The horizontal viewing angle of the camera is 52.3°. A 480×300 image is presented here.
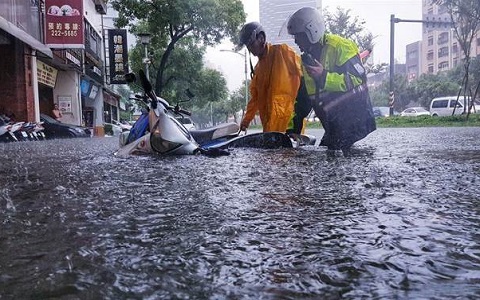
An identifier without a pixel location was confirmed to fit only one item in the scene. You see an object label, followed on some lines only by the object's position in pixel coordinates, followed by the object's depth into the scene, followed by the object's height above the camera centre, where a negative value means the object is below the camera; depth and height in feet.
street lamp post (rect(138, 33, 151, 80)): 60.59 +9.29
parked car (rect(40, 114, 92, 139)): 50.75 -1.68
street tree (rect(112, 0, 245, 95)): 67.77 +13.60
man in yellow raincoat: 17.66 +1.30
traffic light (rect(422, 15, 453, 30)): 61.67 +10.82
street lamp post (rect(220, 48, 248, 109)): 102.49 +10.28
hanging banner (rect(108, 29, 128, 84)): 80.49 +10.03
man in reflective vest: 15.24 +0.94
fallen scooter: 15.74 -0.88
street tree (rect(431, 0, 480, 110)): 59.06 +11.08
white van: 94.67 +0.25
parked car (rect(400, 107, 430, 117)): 116.47 -0.78
